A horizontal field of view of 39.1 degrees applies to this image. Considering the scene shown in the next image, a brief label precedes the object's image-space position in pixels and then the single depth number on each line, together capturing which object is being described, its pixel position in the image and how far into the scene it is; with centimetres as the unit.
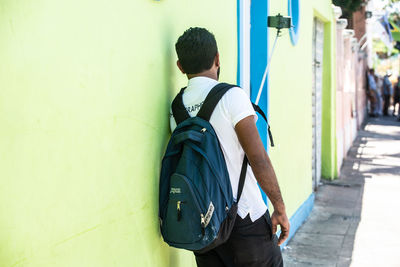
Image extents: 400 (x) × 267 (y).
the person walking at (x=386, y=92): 2558
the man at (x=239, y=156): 251
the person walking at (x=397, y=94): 2466
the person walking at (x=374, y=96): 2372
